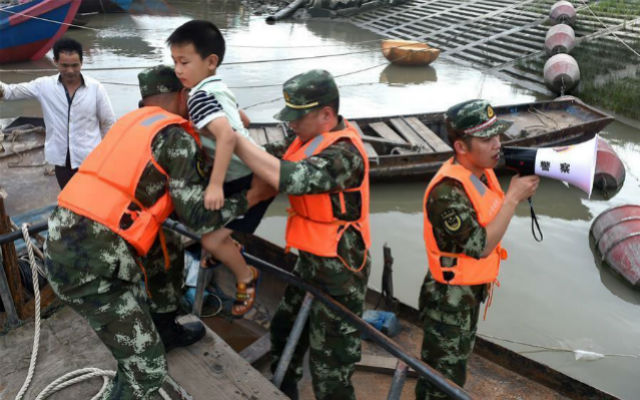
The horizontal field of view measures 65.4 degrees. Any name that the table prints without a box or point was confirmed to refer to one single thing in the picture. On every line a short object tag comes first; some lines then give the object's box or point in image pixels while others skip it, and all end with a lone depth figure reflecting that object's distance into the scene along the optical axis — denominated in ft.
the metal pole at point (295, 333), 9.70
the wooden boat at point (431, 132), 31.50
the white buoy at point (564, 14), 61.05
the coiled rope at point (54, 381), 9.43
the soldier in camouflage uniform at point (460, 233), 9.16
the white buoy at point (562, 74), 51.13
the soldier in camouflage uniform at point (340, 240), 8.16
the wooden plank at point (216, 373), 9.77
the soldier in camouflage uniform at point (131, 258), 7.64
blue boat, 58.39
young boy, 7.96
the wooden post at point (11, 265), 10.95
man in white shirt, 17.06
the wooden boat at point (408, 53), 63.32
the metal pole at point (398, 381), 8.46
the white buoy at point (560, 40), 56.54
